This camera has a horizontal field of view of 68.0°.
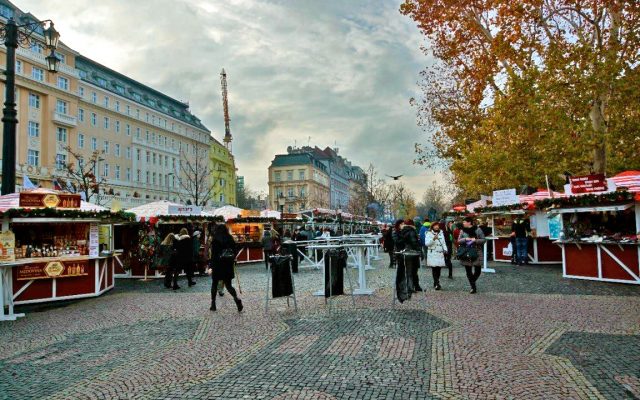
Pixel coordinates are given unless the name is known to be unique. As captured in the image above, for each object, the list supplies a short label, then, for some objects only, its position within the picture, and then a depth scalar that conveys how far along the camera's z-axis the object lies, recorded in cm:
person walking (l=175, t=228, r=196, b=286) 1374
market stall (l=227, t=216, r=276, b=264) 2538
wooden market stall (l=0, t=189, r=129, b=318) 1134
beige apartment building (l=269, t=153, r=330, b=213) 10088
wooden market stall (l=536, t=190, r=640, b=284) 1262
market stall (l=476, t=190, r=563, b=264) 1900
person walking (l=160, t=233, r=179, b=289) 1392
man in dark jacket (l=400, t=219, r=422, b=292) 1086
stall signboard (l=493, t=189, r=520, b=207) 1781
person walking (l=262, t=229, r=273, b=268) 2028
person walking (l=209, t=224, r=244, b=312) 946
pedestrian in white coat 1191
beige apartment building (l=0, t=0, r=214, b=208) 4631
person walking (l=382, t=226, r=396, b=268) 1914
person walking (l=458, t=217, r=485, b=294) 1109
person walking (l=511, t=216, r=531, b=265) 1881
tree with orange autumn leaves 1722
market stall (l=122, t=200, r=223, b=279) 1792
